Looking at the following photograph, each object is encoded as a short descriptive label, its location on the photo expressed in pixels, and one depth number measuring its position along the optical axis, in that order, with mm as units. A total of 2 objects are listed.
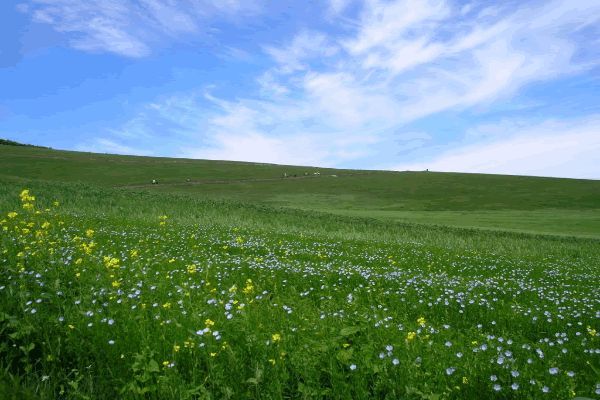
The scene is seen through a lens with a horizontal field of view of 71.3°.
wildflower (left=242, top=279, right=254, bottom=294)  7130
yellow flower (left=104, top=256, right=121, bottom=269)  7624
